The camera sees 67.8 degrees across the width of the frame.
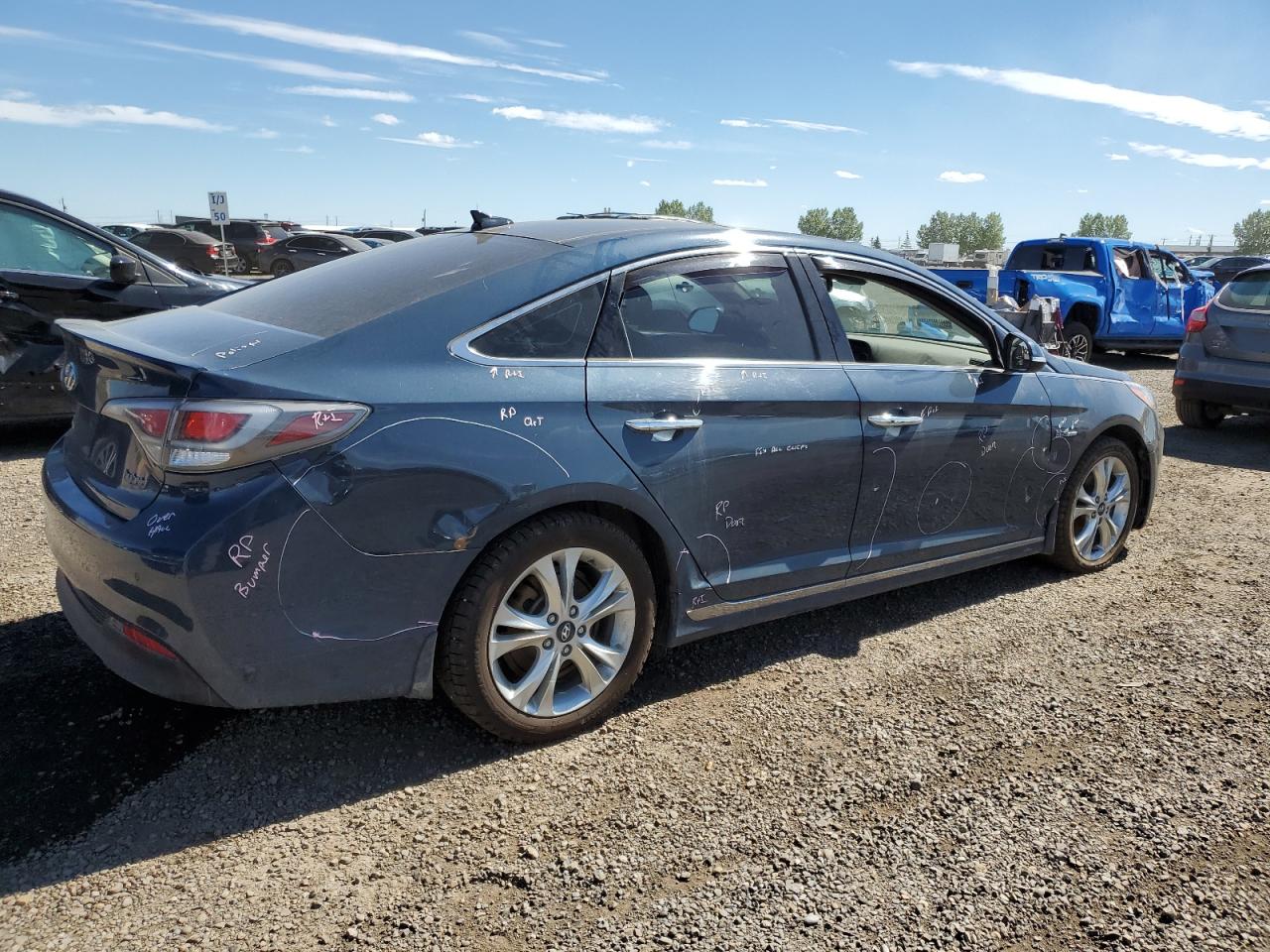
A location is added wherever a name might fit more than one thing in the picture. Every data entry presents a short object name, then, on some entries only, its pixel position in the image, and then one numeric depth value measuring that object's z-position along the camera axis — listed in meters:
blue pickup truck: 13.08
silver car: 8.20
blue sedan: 2.50
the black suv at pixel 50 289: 6.32
